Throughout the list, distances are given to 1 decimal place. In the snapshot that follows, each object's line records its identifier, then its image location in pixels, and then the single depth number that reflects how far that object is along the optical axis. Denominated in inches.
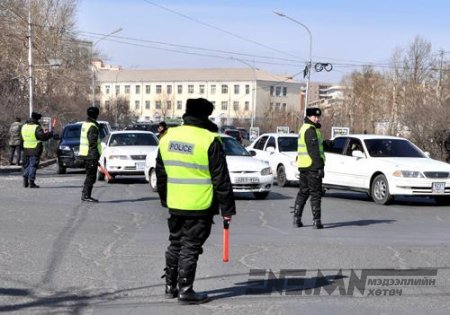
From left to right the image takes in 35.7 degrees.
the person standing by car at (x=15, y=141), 932.6
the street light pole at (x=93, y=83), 2040.4
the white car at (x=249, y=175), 597.3
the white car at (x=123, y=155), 757.9
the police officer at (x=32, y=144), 655.1
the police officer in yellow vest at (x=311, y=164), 434.6
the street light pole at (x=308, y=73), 1606.8
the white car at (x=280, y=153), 768.3
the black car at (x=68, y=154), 914.7
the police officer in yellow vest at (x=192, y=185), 239.5
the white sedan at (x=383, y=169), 589.9
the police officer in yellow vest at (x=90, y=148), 553.3
